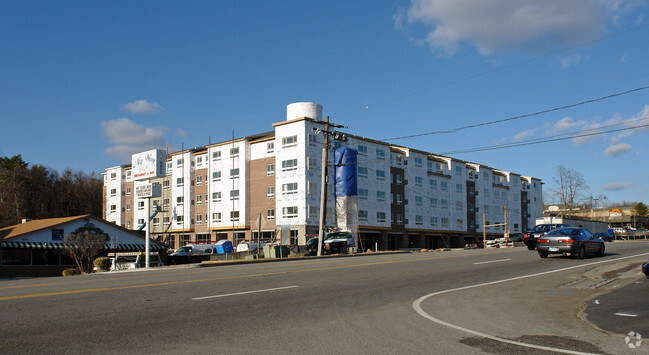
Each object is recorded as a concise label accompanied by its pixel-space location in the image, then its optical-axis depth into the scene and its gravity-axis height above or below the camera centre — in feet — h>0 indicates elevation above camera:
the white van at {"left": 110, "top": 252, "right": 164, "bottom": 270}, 121.70 -11.36
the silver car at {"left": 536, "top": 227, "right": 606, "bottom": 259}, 74.49 -4.79
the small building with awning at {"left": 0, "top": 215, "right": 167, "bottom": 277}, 138.31 -7.59
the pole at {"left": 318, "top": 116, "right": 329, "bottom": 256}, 123.13 +4.76
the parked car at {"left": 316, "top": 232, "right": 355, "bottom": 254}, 134.72 -7.50
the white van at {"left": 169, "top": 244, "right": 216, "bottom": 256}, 190.56 -12.72
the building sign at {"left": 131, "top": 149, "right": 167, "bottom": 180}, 141.90 +14.94
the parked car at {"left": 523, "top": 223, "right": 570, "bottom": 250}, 102.99 -4.58
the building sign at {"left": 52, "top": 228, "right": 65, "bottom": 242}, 147.84 -4.89
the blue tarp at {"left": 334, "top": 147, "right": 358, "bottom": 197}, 186.70 +14.51
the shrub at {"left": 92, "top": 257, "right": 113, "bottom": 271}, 112.06 -10.29
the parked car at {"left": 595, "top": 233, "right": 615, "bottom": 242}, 198.59 -10.59
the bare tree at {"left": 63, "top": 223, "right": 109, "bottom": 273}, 136.05 -7.58
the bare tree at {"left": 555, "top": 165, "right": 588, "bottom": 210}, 340.90 +8.42
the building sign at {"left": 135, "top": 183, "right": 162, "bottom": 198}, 125.59 +6.78
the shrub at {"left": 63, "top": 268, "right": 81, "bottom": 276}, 99.07 -10.78
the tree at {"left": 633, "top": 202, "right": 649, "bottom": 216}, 463.83 -0.27
